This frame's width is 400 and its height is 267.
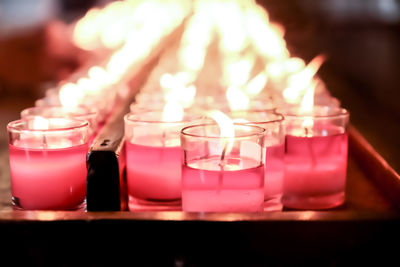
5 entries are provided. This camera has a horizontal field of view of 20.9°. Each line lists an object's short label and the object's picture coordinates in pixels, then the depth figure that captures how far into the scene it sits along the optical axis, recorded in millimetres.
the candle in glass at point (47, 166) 755
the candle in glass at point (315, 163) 797
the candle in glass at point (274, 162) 769
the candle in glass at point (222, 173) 716
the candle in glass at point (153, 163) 769
